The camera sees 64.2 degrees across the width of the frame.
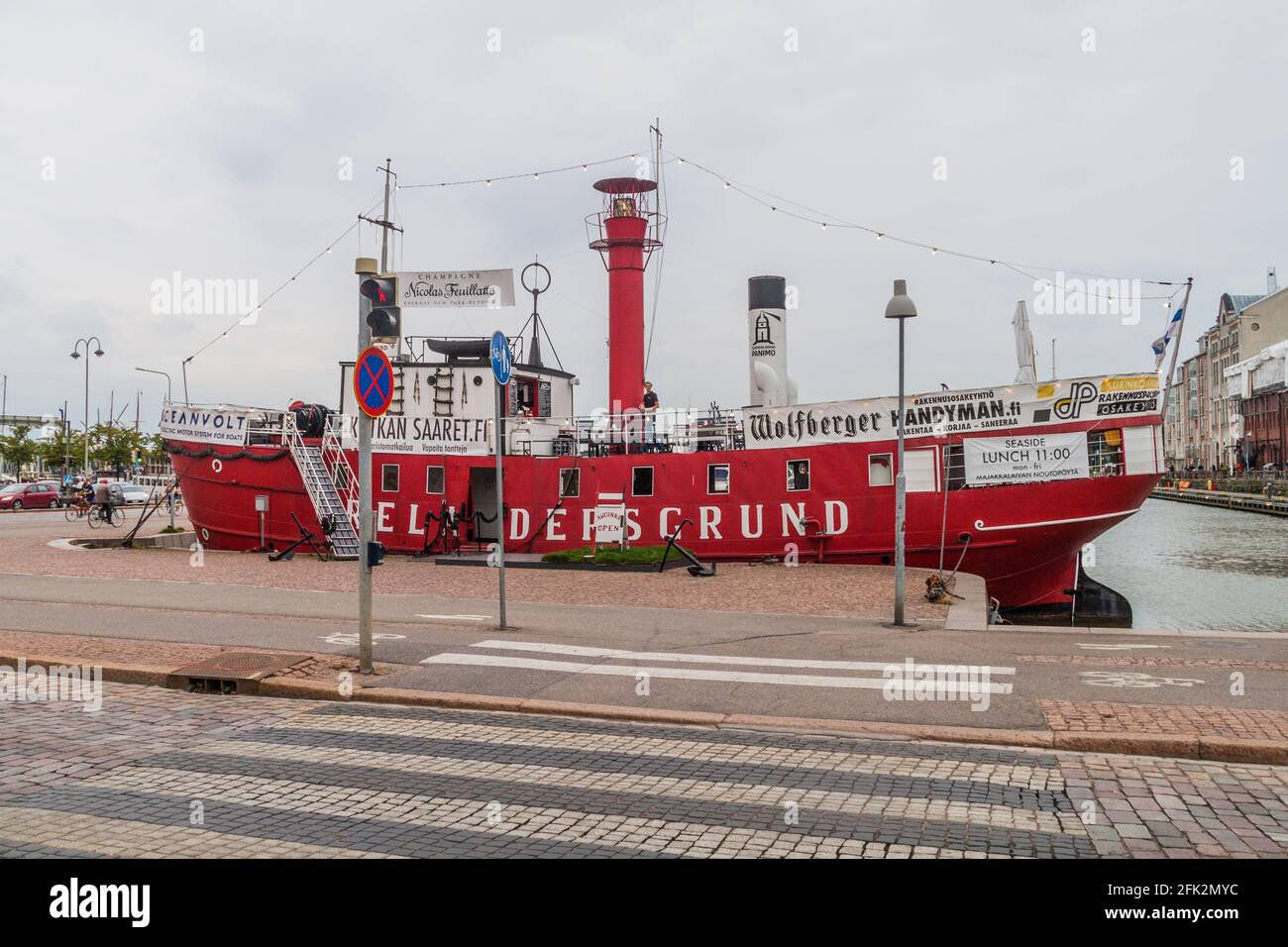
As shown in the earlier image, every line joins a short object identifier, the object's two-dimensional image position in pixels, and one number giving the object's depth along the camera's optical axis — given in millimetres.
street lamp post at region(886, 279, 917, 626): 14984
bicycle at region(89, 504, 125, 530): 38844
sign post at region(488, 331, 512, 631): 13508
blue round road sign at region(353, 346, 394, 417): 10422
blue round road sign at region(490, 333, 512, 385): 13523
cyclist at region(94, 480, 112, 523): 38844
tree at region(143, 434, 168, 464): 104562
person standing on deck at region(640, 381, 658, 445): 26547
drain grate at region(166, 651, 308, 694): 10438
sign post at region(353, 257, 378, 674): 10711
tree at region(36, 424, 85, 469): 93312
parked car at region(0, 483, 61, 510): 56469
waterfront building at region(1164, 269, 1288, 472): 116250
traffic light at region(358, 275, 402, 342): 10383
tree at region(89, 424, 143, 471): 93312
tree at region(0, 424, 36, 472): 94062
